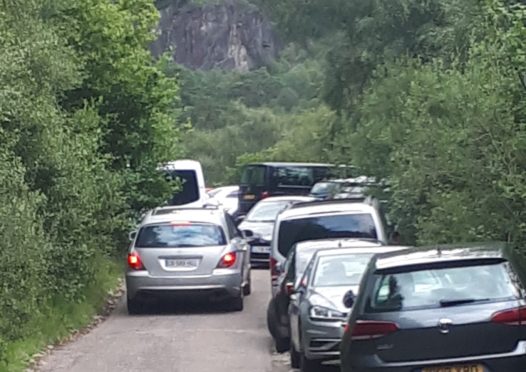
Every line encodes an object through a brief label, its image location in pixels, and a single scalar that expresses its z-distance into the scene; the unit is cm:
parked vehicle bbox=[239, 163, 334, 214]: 4247
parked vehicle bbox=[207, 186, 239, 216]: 4541
